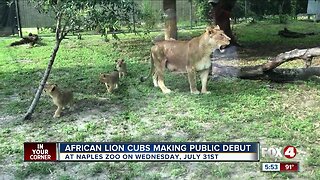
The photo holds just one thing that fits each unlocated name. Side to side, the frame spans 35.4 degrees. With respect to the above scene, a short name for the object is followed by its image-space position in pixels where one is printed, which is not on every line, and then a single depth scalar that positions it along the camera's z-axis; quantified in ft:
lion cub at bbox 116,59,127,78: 17.73
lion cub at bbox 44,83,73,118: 14.37
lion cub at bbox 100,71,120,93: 16.60
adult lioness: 15.87
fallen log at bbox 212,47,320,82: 16.50
